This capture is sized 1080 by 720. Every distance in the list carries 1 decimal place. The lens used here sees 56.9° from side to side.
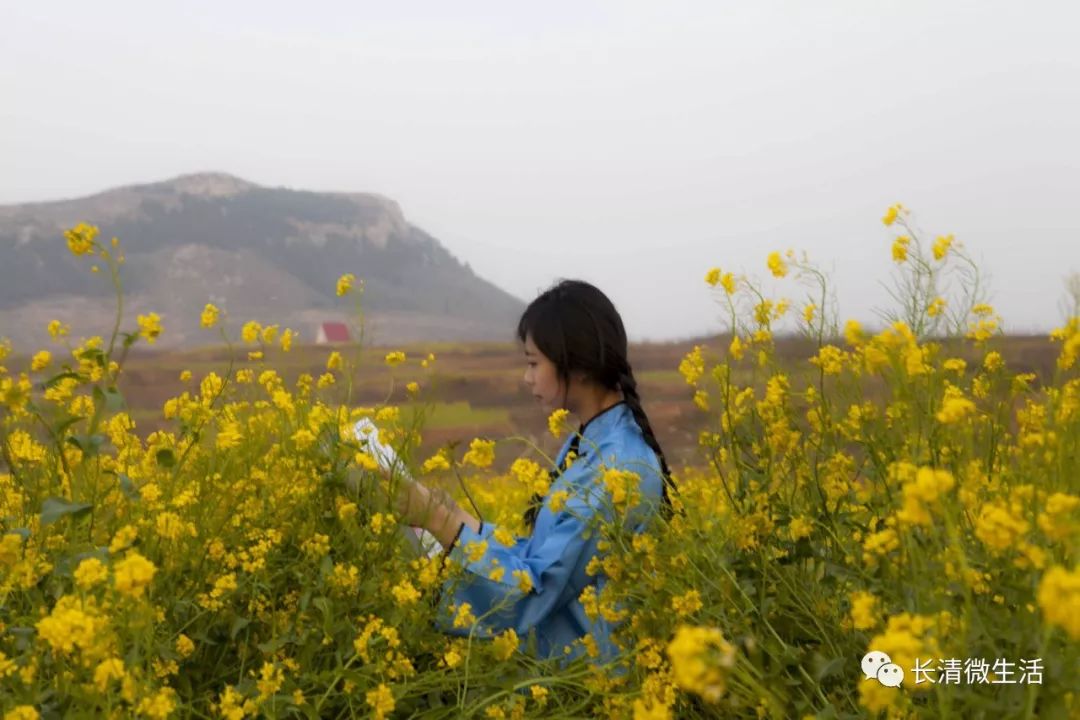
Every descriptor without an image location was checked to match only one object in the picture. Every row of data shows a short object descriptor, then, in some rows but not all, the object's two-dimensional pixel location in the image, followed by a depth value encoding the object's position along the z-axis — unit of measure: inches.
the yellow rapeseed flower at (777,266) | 86.7
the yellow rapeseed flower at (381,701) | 63.1
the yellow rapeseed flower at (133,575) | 45.4
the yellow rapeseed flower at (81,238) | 74.9
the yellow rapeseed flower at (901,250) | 87.1
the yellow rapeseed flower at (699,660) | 35.4
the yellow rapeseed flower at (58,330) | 90.0
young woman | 80.3
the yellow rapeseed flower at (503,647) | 73.2
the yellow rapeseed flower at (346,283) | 92.0
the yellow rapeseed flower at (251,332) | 94.8
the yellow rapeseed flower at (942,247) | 86.2
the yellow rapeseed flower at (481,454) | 77.9
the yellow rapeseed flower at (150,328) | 74.6
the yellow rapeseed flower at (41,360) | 73.9
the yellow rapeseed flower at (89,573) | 52.2
